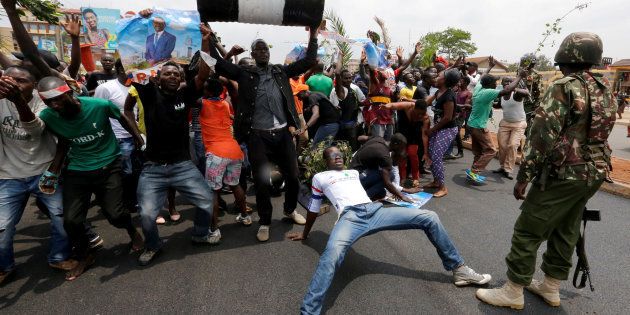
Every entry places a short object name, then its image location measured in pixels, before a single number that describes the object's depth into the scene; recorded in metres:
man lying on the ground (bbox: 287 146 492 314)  2.65
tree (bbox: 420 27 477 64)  55.51
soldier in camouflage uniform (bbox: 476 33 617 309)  2.25
